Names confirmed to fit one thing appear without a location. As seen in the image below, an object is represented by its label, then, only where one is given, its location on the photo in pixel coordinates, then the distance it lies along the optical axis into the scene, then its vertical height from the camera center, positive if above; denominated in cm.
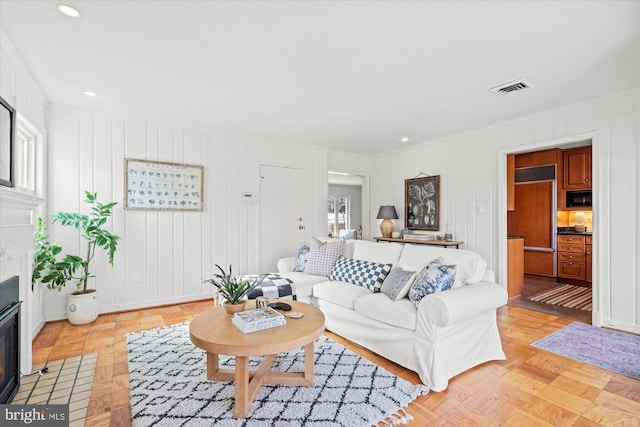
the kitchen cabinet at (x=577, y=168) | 518 +80
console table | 453 -40
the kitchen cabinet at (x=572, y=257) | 527 -70
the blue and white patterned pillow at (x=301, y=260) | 385 -55
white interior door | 488 +2
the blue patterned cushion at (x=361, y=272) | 298 -57
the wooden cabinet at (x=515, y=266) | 431 -71
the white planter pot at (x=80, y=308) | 332 -99
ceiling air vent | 286 +121
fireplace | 184 -77
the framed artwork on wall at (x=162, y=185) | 388 +38
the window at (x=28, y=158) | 295 +56
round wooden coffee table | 172 -71
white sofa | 211 -80
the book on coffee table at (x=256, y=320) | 189 -65
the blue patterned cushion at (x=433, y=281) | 235 -49
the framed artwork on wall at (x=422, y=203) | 504 +21
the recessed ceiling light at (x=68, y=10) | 185 +122
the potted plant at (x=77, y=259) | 311 -46
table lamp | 550 -5
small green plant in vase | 223 -56
